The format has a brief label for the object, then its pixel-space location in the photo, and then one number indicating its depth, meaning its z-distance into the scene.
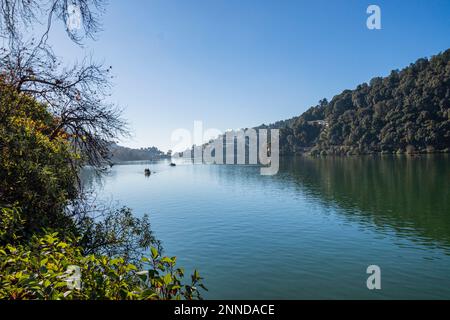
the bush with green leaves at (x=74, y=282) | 3.79
